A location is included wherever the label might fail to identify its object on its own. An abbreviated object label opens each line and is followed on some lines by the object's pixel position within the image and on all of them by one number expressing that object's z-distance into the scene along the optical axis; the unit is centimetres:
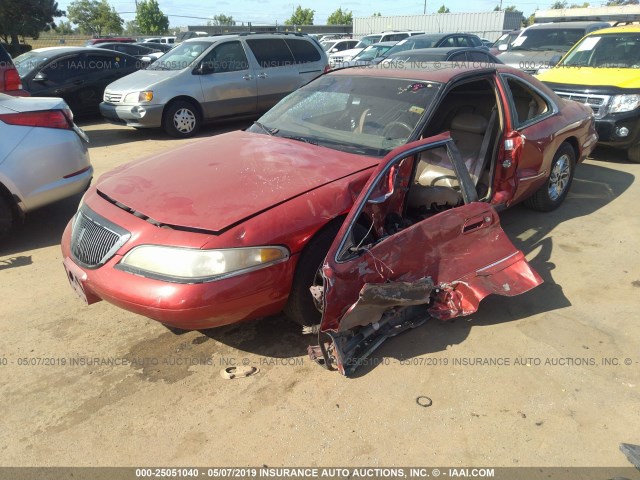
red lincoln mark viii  249
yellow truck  634
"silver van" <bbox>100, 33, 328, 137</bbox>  847
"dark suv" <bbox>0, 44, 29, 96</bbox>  728
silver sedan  414
